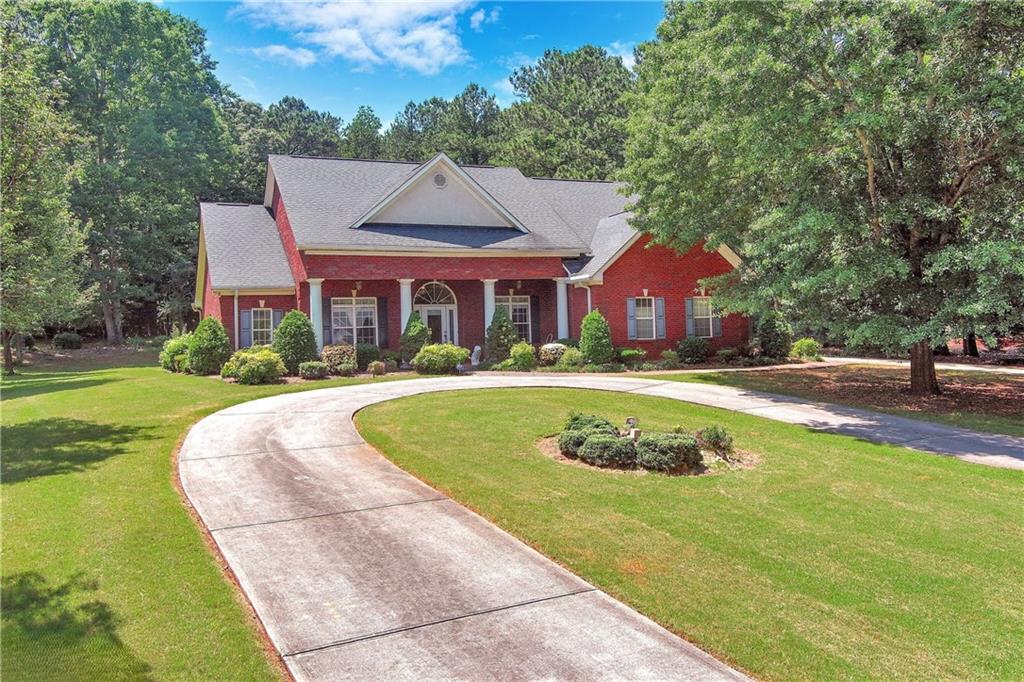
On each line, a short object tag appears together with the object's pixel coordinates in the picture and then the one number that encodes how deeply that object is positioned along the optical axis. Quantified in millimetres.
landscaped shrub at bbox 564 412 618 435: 10609
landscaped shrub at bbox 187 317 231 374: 22328
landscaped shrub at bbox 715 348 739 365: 25125
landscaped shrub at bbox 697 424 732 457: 10164
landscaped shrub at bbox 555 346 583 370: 23125
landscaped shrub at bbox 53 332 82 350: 41250
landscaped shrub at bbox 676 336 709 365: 24844
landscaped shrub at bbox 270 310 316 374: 21219
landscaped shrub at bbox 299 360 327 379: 20297
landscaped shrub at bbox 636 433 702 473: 9438
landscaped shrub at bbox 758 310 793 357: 25375
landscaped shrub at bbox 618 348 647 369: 24078
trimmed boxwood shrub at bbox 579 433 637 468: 9656
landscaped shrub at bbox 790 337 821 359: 26453
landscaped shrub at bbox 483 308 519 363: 24297
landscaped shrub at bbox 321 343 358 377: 21469
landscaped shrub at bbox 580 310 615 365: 23391
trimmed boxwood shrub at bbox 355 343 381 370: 22828
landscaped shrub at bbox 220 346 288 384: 19000
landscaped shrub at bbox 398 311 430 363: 23375
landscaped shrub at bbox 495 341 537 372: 22922
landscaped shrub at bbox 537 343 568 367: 23922
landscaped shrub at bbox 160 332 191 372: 24627
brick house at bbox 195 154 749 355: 24156
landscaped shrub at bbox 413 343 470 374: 21750
